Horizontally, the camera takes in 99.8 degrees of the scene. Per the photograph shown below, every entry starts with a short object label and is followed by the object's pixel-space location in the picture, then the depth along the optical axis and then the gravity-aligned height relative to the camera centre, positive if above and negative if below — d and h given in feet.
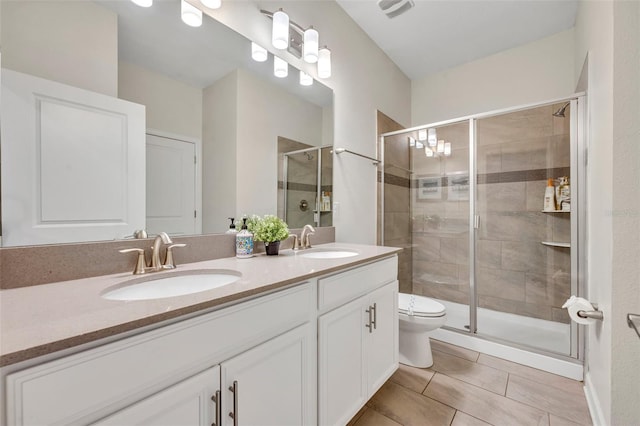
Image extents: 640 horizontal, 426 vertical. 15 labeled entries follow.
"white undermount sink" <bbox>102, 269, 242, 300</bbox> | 2.91 -0.87
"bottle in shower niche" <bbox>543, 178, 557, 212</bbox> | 7.66 +0.41
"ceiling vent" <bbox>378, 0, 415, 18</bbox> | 6.50 +5.05
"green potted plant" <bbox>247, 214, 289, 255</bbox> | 4.62 -0.34
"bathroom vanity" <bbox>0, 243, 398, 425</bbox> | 1.65 -1.16
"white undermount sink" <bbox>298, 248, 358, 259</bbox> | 5.39 -0.85
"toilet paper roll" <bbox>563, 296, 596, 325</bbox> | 4.34 -1.58
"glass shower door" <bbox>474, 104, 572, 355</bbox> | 7.48 -0.57
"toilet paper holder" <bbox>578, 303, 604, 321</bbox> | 4.12 -1.60
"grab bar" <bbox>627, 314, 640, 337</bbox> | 2.45 -1.01
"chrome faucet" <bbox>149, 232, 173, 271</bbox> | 3.35 -0.48
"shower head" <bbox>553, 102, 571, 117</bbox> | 6.53 +2.56
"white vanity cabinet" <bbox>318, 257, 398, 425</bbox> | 3.69 -2.03
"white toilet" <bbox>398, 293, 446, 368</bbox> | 6.01 -2.70
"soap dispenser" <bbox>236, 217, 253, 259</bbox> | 4.41 -0.55
